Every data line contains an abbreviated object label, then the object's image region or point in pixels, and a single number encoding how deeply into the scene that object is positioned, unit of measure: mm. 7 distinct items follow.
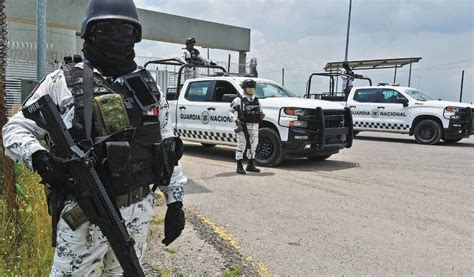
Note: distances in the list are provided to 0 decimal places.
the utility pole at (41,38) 4793
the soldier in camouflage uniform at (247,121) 7777
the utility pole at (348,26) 22756
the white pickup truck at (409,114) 12125
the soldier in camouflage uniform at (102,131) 1986
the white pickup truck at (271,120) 8055
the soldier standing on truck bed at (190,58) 10380
